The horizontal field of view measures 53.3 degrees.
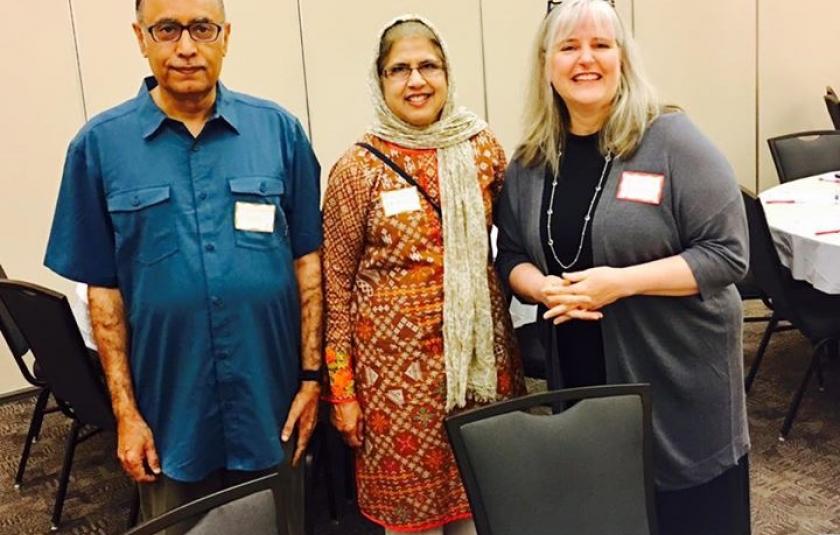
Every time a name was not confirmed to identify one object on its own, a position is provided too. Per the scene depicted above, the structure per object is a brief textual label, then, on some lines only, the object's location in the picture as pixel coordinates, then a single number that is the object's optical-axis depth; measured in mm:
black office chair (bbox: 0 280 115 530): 2578
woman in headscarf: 1983
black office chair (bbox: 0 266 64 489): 3307
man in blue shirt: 1777
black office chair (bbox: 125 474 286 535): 1284
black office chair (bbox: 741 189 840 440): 3213
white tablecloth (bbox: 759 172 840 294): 3127
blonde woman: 1785
